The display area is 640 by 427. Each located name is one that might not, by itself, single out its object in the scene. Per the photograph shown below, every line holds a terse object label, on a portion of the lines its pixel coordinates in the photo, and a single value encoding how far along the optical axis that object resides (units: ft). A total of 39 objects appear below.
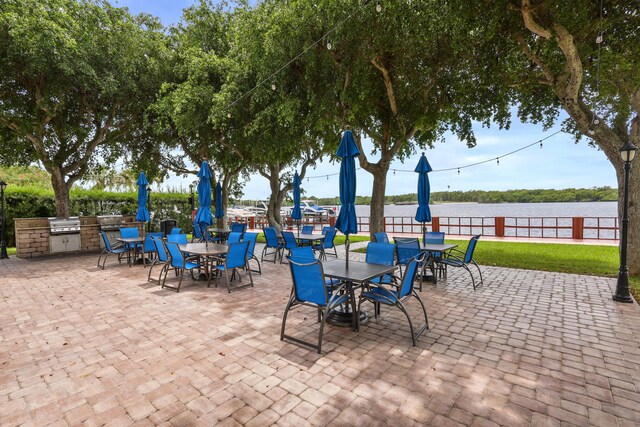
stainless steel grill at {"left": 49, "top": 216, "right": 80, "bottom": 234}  33.76
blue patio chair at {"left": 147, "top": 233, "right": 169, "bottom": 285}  20.72
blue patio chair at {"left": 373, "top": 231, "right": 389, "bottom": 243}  22.72
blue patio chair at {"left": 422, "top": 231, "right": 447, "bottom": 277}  20.68
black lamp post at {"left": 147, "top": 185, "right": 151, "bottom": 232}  50.78
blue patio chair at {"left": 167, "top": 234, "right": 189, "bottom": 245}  24.09
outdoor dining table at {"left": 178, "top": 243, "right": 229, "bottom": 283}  19.57
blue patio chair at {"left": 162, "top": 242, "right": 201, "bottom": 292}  19.02
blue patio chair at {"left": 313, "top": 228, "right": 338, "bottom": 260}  29.14
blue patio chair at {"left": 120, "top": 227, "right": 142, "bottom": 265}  27.48
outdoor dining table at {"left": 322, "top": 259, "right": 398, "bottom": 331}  12.08
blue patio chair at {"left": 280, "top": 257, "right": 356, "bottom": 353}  10.91
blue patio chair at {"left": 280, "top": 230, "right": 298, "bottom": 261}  27.48
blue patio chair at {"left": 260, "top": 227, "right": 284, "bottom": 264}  30.11
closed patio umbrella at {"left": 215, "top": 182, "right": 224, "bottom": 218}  42.91
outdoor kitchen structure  32.40
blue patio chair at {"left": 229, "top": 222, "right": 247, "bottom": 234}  32.69
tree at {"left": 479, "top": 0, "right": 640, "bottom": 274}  18.61
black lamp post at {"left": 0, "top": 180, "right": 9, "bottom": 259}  32.07
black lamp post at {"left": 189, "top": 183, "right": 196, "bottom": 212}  56.99
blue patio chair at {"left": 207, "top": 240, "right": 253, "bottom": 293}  18.78
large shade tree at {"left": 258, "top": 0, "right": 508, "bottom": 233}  22.95
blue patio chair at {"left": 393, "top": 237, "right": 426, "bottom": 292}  18.57
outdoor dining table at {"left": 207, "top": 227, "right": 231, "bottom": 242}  36.70
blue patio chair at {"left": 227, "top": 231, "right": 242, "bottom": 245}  25.19
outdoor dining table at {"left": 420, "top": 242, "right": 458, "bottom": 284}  19.52
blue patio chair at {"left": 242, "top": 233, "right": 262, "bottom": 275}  22.27
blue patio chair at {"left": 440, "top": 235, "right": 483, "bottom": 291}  19.40
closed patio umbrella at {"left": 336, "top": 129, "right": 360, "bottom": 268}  15.05
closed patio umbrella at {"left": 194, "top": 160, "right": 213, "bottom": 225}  23.64
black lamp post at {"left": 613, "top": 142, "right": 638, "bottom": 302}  16.31
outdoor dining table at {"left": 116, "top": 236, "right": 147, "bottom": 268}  26.02
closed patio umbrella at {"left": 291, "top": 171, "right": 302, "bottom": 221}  38.01
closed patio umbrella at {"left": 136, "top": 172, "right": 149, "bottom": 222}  33.76
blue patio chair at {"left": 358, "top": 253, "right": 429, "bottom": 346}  11.86
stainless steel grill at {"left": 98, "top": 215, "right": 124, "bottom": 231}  37.04
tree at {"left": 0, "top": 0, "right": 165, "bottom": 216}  27.63
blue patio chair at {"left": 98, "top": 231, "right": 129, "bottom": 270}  26.25
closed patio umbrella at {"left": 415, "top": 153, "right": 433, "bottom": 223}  24.22
